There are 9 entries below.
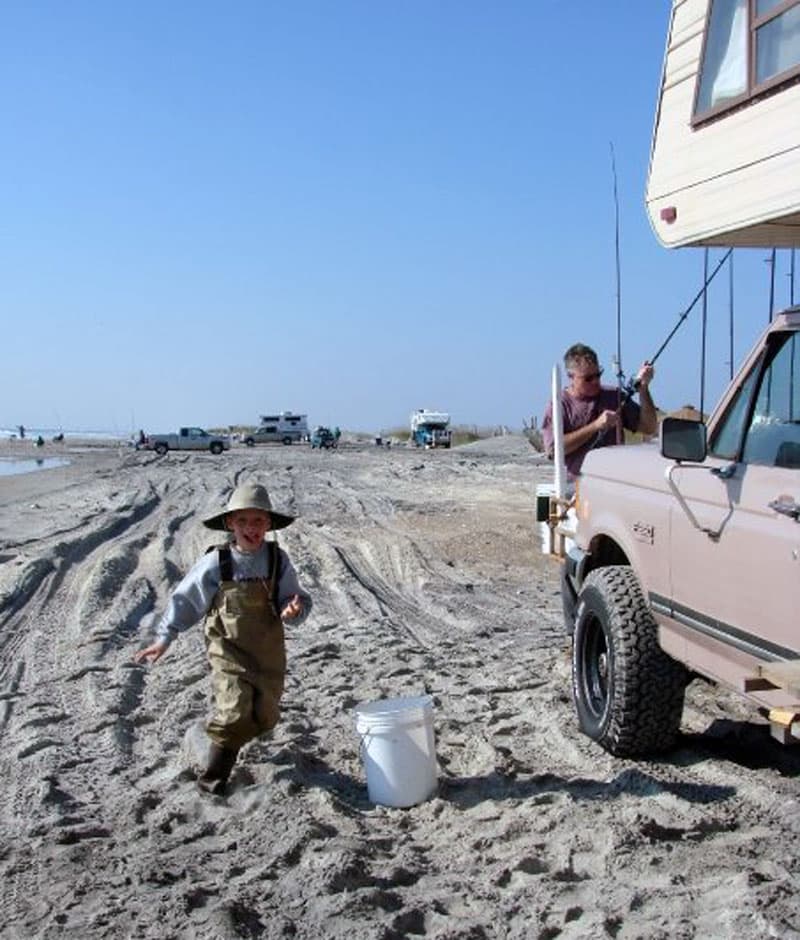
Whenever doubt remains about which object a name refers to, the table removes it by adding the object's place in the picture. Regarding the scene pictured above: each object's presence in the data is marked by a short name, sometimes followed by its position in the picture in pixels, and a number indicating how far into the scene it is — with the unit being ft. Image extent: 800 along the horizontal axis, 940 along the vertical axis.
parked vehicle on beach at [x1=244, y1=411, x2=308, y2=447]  272.31
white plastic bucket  17.06
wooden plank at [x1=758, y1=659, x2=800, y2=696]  11.99
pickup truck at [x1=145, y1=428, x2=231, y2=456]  231.14
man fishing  25.55
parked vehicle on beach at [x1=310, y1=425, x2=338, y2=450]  235.40
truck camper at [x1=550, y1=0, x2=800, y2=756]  14.10
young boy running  17.78
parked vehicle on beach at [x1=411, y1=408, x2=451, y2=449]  242.37
